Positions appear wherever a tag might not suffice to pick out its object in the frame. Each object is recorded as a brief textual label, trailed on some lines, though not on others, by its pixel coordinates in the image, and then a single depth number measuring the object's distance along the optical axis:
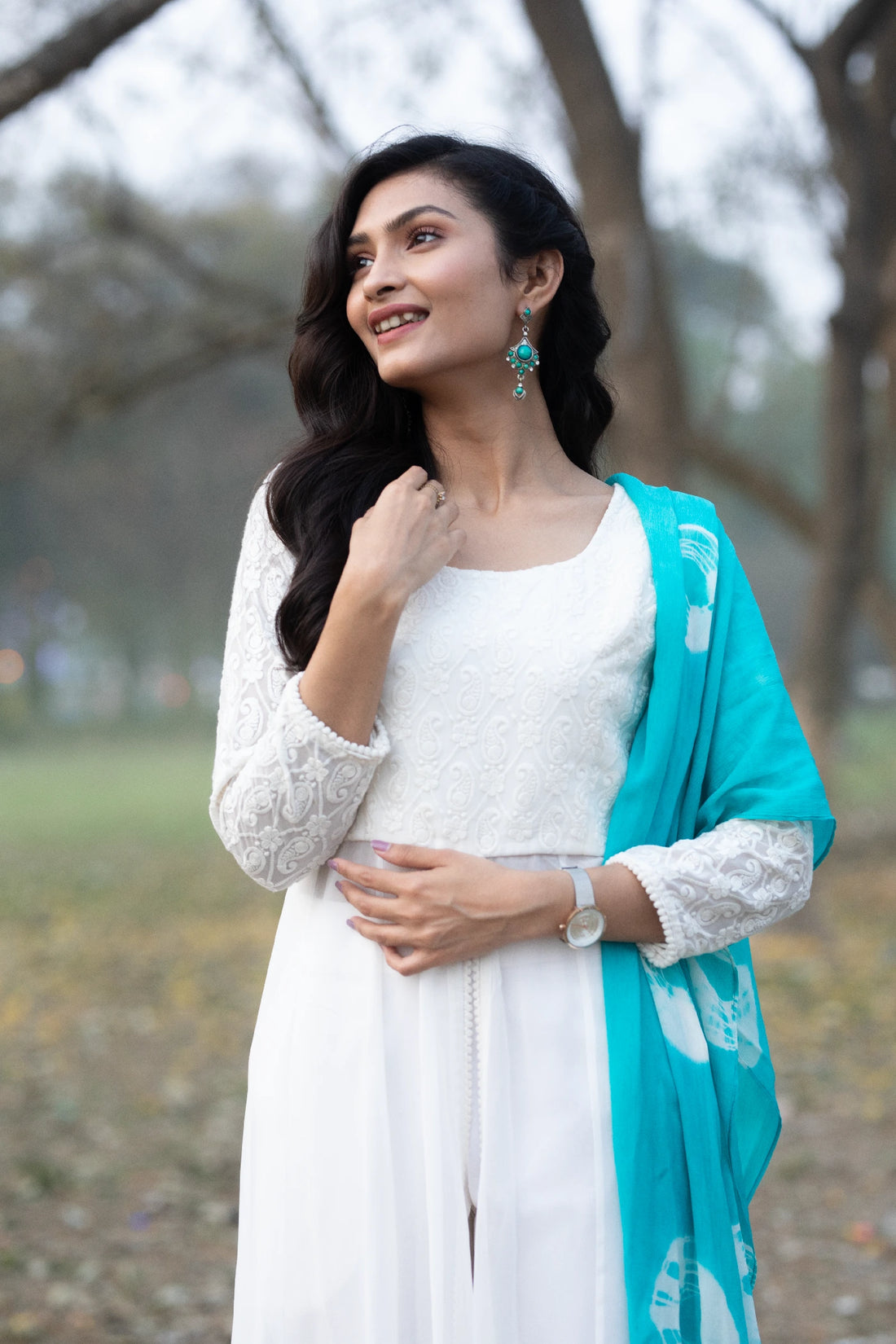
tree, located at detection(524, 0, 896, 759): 6.14
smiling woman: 2.02
